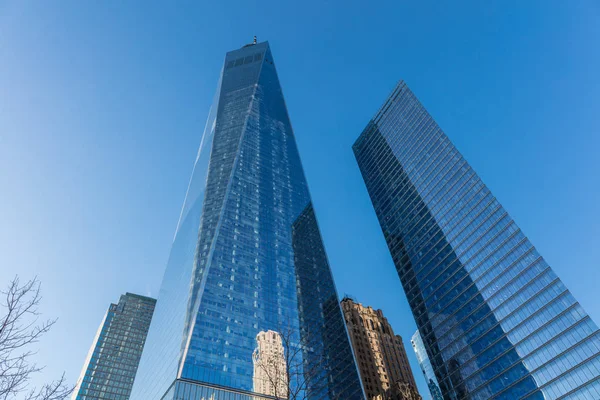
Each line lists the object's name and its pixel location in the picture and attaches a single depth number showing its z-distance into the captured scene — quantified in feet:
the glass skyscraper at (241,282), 254.06
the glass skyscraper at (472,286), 256.32
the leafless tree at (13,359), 43.52
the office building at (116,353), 528.22
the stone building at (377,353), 396.37
